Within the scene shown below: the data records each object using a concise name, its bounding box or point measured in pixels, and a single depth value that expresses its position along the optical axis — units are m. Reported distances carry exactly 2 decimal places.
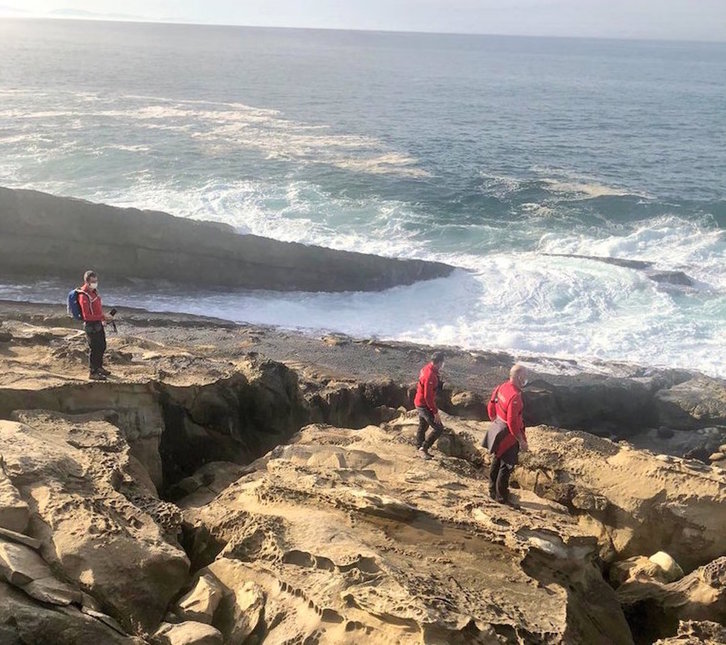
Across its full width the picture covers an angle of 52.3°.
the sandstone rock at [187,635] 4.85
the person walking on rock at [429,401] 8.76
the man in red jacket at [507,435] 7.24
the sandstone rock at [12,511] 5.31
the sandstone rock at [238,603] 5.20
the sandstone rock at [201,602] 5.26
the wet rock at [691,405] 14.50
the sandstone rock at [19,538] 5.05
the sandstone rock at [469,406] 13.17
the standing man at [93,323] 9.24
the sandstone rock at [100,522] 5.15
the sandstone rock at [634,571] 6.95
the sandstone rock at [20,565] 4.59
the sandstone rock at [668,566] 6.98
